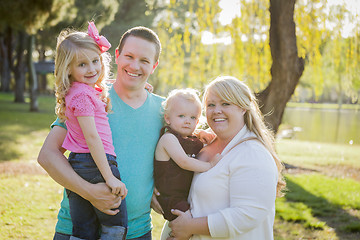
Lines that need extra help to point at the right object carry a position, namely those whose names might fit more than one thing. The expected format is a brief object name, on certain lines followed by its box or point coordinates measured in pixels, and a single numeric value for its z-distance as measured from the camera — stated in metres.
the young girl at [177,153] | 2.35
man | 2.30
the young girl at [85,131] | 2.06
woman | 2.05
